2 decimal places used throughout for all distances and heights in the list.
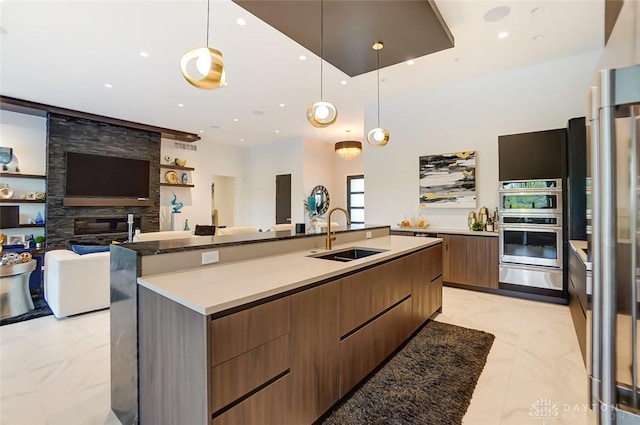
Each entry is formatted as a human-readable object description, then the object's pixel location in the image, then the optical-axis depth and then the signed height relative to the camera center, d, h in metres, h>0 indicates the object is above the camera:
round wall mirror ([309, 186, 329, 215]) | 9.05 +0.54
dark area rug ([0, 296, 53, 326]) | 3.54 -1.23
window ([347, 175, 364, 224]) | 9.71 +0.59
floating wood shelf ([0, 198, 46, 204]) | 5.77 +0.28
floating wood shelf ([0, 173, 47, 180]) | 5.71 +0.78
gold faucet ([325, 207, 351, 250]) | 2.84 -0.22
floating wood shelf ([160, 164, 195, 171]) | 8.07 +1.33
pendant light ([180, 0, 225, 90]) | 2.18 +1.09
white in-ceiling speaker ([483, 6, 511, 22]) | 3.11 +2.15
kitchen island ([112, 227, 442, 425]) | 1.28 -0.63
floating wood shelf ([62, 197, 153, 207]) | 6.33 +0.30
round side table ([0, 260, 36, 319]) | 3.65 -0.93
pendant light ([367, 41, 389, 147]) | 3.99 +1.05
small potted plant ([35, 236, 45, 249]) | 5.95 -0.52
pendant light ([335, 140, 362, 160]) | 7.62 +1.68
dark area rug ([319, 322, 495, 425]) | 1.89 -1.25
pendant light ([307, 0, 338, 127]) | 2.90 +0.99
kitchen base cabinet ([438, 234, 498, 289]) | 4.44 -0.68
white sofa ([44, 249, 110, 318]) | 3.52 -0.81
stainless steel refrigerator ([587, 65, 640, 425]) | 0.69 -0.09
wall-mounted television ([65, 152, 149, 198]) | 6.40 +0.89
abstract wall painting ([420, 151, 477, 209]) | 4.97 +0.61
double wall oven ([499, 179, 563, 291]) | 3.91 -0.25
